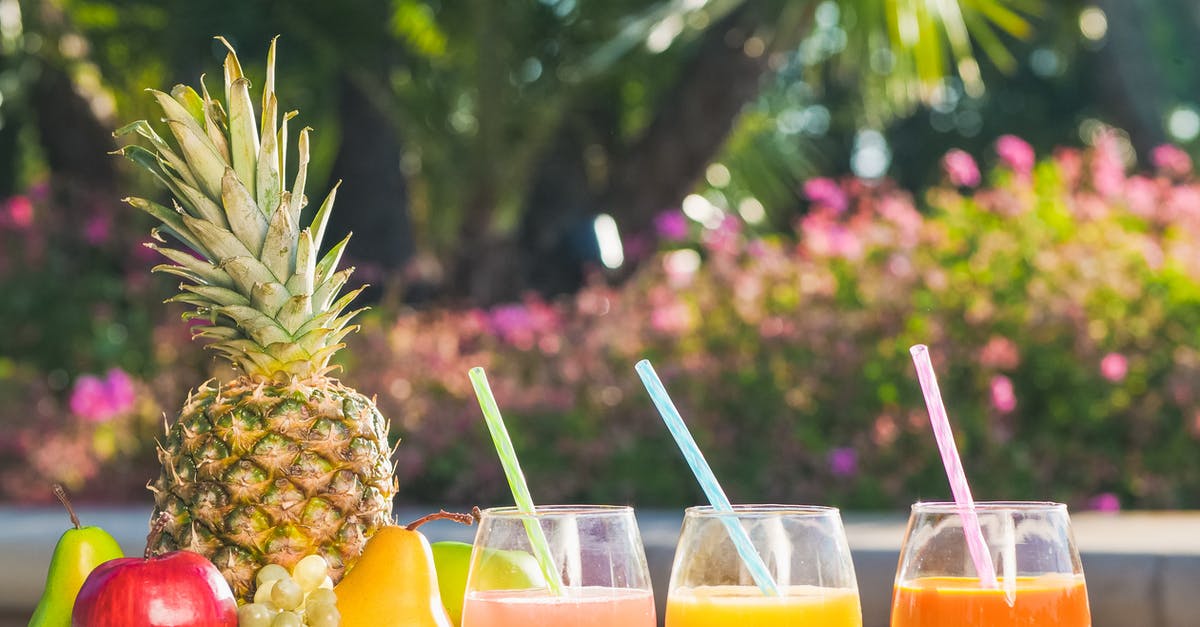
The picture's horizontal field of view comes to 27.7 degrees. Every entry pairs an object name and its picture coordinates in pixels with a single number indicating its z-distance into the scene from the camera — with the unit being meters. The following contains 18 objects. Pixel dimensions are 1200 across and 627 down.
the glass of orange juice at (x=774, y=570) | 1.04
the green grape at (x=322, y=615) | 1.06
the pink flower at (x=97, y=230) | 6.74
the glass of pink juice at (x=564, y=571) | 1.04
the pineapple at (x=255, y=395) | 1.17
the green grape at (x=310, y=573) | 1.09
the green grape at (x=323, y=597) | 1.07
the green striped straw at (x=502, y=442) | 1.08
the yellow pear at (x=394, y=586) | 1.09
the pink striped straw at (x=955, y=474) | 1.04
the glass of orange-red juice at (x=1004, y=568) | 1.05
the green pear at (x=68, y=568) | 1.10
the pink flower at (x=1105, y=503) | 4.59
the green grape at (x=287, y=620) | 1.05
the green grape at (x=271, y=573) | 1.07
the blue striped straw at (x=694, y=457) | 1.04
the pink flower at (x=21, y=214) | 6.78
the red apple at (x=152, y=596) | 1.03
